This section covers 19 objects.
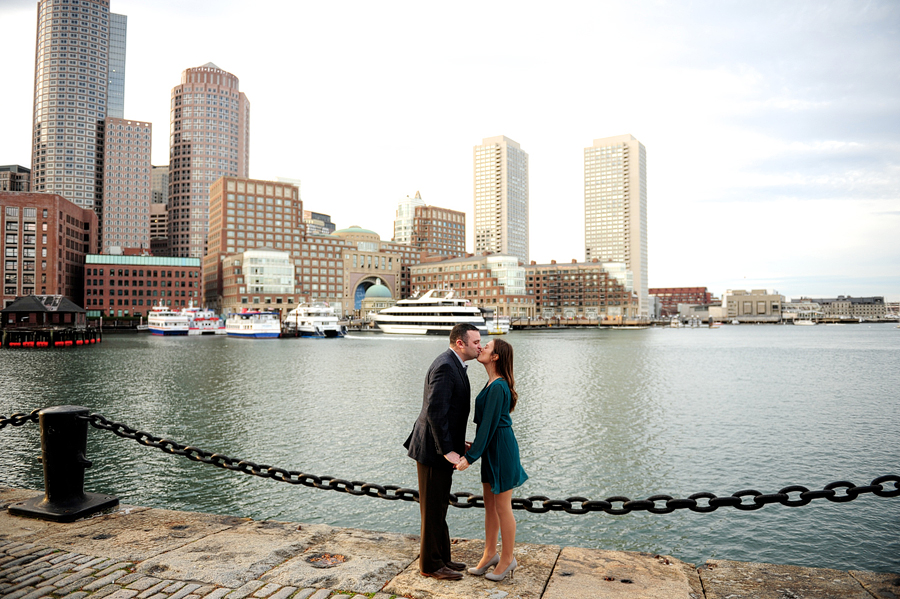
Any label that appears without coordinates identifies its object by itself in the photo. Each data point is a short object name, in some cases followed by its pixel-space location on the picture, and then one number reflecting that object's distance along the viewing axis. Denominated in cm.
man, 535
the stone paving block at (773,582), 499
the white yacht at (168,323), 10750
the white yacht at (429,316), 10531
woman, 546
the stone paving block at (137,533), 599
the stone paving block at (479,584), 499
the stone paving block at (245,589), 485
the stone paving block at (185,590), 488
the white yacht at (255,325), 10156
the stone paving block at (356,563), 512
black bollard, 692
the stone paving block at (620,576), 499
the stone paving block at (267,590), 489
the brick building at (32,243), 11606
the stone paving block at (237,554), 531
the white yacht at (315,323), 10462
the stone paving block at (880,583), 496
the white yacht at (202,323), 11419
